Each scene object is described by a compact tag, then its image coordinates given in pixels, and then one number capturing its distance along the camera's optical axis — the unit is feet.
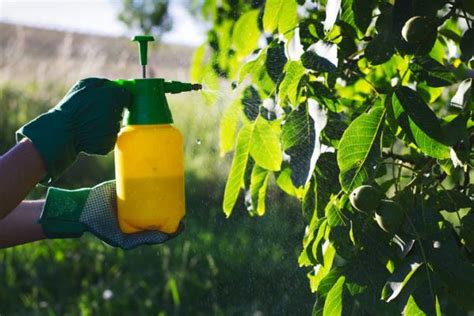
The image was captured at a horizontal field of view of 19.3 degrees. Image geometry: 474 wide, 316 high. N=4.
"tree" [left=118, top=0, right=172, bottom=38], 40.57
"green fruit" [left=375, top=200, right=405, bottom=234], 5.37
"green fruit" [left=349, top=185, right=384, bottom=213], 5.33
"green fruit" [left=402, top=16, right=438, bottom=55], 5.43
